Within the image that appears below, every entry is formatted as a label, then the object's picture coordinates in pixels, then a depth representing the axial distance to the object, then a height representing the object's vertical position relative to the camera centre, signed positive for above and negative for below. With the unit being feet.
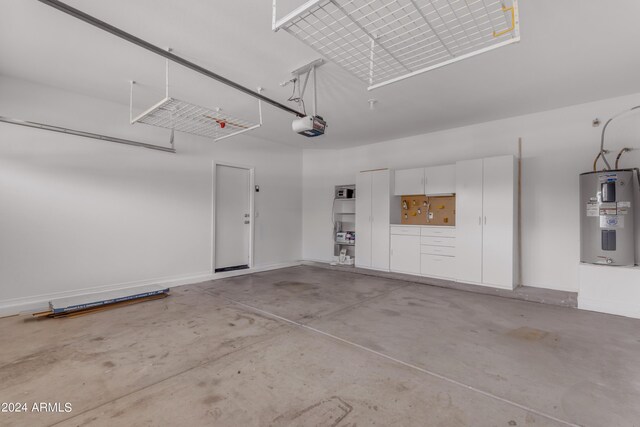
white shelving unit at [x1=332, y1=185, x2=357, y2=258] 21.99 -0.03
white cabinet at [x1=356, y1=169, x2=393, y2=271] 18.71 -0.02
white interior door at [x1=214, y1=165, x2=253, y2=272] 18.12 -0.06
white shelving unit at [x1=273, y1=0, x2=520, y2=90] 6.43 +4.60
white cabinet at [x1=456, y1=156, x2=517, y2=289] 14.15 -0.10
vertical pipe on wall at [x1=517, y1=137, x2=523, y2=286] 14.90 -0.31
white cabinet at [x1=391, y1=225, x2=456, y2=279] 16.17 -1.91
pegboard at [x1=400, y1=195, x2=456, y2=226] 17.38 +0.51
